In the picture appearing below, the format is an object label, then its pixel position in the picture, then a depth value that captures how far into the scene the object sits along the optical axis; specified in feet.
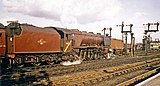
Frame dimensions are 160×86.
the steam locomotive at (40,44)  55.36
